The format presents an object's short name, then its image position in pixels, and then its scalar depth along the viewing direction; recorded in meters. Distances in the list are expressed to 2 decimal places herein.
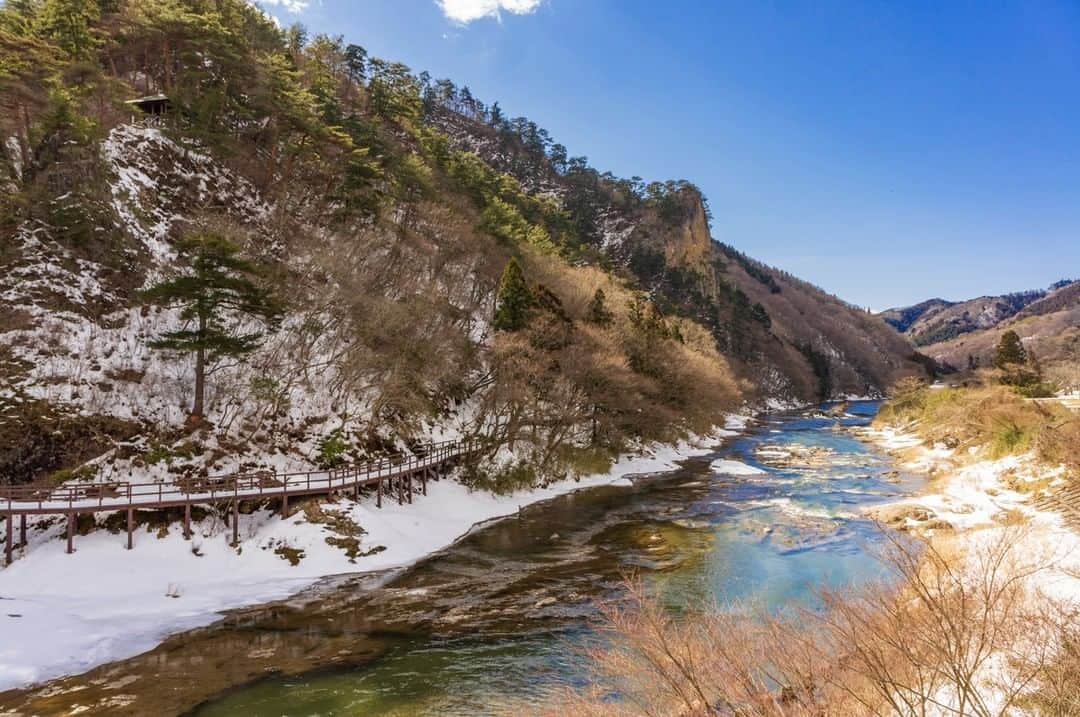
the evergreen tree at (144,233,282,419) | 24.08
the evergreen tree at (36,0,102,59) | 38.44
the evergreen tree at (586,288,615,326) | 45.00
